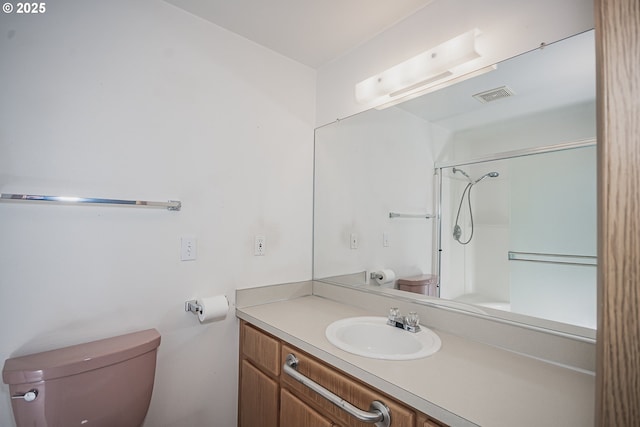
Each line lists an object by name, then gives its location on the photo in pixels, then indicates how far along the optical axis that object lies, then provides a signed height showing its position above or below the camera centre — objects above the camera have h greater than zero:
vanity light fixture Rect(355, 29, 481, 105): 1.21 +0.70
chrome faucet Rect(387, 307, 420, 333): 1.27 -0.45
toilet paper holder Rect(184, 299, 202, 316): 1.42 -0.43
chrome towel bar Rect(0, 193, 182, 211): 1.04 +0.06
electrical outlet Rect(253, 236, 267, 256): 1.71 -0.16
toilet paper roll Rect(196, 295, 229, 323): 1.39 -0.44
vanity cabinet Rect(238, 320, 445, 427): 0.93 -0.69
